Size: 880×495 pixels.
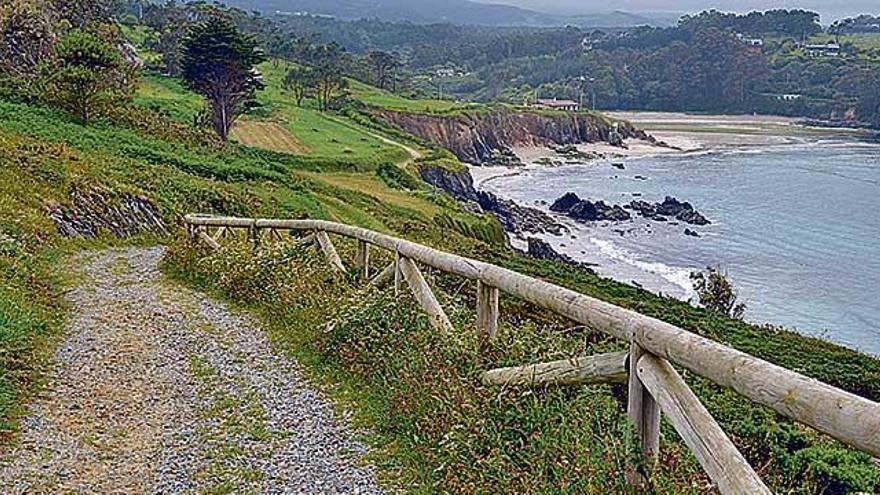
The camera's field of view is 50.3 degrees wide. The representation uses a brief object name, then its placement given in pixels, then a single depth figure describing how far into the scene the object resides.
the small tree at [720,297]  43.38
